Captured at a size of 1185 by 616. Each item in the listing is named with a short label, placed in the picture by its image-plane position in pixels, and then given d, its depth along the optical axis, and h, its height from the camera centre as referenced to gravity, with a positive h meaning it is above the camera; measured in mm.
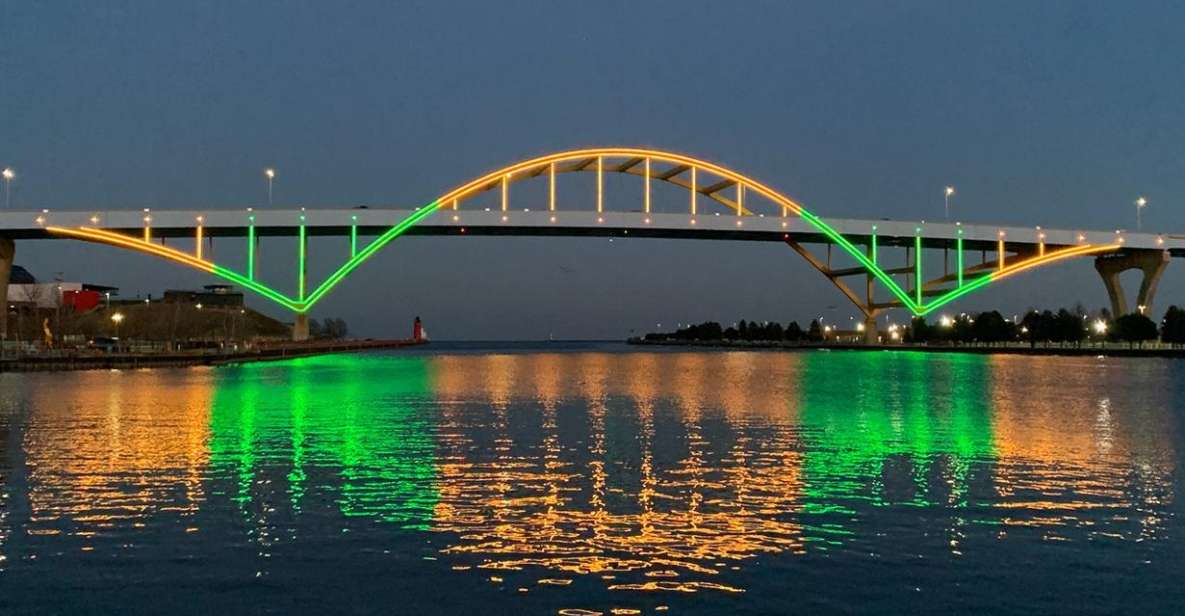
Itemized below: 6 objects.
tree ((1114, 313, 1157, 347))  96375 +961
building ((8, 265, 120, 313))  116875 +6101
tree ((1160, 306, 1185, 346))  98438 +1084
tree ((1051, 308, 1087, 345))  113750 +1050
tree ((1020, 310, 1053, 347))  117188 +1400
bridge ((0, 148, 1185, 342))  76438 +8846
